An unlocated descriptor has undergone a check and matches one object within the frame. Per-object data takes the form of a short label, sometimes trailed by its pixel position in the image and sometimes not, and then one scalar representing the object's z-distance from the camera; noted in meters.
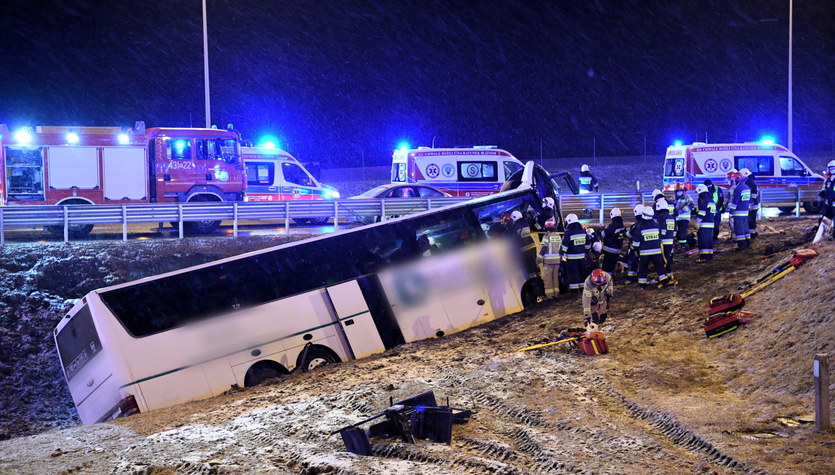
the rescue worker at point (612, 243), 15.98
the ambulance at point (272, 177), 25.81
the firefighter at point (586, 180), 24.86
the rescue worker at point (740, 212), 17.28
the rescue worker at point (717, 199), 17.72
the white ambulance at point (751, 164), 25.39
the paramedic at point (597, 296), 12.80
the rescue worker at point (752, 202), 17.86
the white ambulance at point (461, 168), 25.44
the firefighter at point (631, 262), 15.57
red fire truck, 21.09
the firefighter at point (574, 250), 15.36
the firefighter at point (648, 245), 14.79
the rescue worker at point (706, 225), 16.80
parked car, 22.91
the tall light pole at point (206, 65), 26.53
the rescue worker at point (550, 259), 15.34
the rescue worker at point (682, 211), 17.39
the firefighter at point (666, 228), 15.44
